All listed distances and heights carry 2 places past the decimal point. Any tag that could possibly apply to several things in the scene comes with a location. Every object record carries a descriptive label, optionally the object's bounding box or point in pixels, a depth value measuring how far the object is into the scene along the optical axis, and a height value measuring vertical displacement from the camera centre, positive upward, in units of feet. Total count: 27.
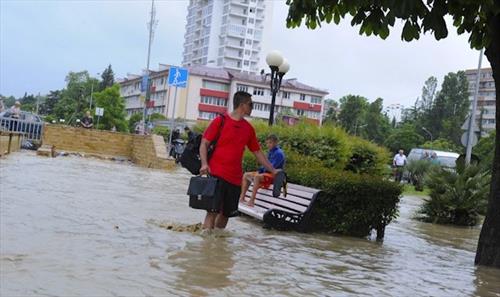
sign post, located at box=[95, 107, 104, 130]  197.98 +3.85
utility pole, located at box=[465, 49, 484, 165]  75.85 +3.87
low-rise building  322.55 +23.47
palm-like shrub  49.44 -2.41
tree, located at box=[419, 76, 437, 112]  388.16 +40.76
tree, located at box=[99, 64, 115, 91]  441.27 +32.77
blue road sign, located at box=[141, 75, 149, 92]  201.60 +14.78
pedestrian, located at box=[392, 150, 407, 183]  98.10 -1.00
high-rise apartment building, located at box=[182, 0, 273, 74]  416.87 +69.38
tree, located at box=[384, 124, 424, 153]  329.97 +9.73
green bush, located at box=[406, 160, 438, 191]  93.97 -1.45
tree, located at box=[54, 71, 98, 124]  347.97 +15.05
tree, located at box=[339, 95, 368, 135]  356.59 +23.30
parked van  132.12 +1.51
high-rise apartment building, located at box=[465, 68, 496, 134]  403.81 +47.45
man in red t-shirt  24.98 -0.46
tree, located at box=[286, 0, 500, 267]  18.58 +4.45
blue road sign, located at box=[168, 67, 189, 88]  91.50 +7.89
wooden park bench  31.65 -3.33
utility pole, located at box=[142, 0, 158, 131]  211.41 +34.21
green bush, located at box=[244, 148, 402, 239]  32.42 -2.52
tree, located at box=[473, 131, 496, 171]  200.13 +7.25
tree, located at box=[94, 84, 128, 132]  249.34 +6.50
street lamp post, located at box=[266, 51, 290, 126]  60.29 +7.24
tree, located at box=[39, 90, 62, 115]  426.22 +10.72
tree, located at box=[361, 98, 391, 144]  371.97 +18.93
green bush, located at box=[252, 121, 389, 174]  49.70 +0.22
